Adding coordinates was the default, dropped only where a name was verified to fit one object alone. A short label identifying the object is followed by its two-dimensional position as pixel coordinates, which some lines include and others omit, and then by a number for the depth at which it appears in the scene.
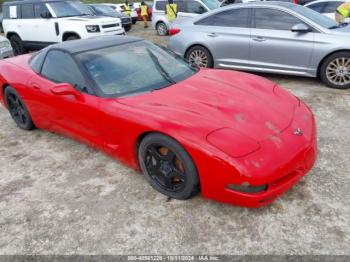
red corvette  2.67
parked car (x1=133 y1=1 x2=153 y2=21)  20.78
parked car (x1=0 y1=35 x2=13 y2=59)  8.65
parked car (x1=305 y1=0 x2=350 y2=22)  10.14
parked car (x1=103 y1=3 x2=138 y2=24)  20.06
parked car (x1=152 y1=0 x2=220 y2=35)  12.66
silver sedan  5.82
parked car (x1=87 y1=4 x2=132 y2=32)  16.56
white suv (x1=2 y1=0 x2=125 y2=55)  9.79
